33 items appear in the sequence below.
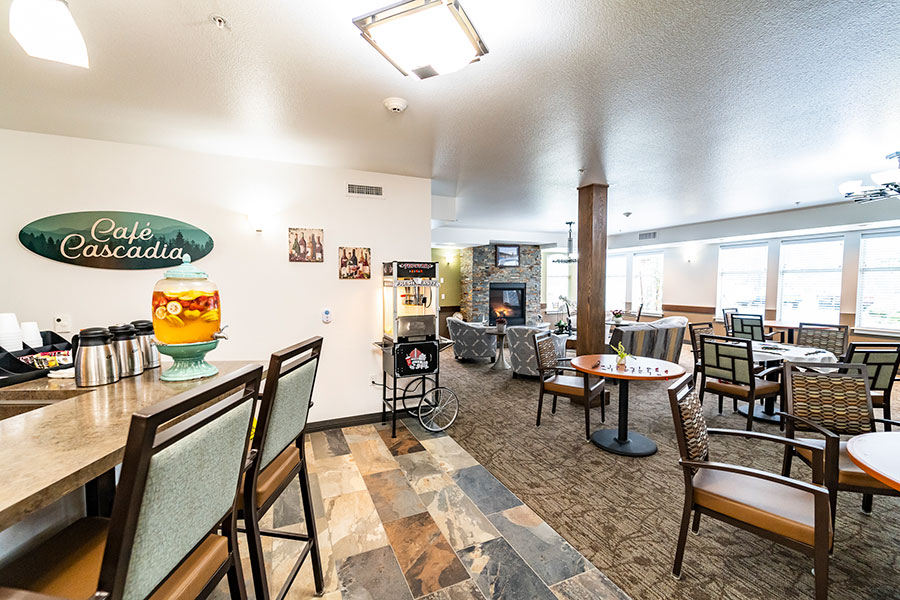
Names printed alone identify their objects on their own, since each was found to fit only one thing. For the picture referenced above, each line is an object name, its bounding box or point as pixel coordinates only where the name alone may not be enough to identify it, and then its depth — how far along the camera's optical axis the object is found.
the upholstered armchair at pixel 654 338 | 5.69
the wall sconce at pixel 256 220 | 3.48
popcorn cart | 3.57
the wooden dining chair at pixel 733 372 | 3.55
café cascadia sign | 2.91
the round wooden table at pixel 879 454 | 1.45
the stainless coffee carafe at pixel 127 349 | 1.60
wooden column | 4.46
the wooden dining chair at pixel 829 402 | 2.25
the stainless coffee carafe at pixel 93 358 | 1.49
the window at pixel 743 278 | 7.70
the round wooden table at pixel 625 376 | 3.04
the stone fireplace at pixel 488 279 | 9.29
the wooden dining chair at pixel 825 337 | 4.52
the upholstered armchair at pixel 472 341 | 6.92
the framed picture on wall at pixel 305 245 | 3.67
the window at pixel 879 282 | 5.95
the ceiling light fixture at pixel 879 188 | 3.29
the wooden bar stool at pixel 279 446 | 1.26
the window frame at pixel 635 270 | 9.55
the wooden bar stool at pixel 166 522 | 0.66
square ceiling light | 1.37
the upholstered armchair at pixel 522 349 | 5.71
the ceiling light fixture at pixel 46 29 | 1.30
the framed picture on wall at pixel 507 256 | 9.45
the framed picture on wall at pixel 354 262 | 3.87
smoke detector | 2.38
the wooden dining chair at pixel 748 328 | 5.44
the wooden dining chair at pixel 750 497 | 1.51
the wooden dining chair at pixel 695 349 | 4.53
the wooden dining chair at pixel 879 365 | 3.21
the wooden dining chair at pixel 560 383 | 3.49
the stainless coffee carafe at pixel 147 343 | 1.77
